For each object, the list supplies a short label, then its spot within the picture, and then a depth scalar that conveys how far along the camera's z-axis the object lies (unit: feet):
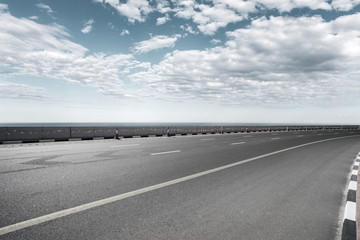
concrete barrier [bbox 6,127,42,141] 54.64
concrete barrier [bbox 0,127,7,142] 52.85
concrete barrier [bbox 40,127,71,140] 61.00
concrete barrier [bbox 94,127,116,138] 72.38
